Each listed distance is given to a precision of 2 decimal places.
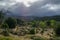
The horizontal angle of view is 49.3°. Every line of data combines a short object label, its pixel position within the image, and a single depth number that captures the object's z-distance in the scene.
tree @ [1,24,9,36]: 15.90
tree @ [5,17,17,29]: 24.85
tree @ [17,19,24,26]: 34.79
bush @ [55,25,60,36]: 18.60
